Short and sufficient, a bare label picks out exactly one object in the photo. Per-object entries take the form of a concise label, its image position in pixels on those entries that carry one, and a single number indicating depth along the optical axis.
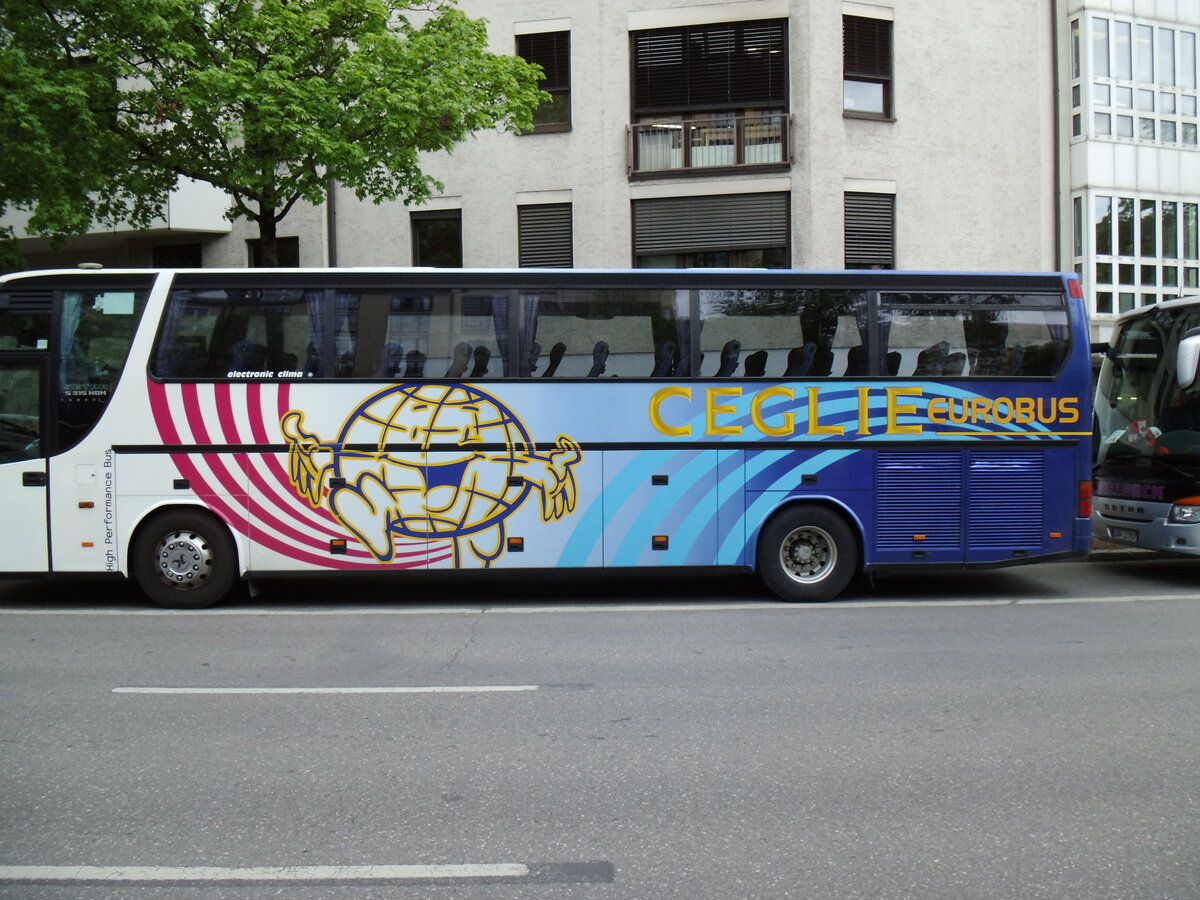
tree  12.93
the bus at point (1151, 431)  11.48
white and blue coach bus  10.27
